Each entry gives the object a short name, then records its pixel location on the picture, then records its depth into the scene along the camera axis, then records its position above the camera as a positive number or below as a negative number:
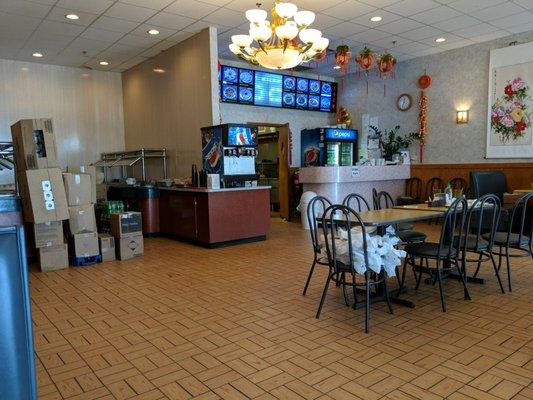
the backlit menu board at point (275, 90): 8.27 +1.74
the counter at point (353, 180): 7.87 -0.32
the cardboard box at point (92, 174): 5.59 -0.06
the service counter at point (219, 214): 6.17 -0.78
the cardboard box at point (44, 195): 4.83 -0.30
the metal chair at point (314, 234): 3.63 -0.65
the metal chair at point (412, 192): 8.55 -0.65
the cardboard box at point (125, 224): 5.66 -0.79
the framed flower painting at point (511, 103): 6.90 +1.04
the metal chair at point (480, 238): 3.62 -0.76
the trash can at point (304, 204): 7.84 -0.77
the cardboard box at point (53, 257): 5.12 -1.14
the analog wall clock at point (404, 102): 8.69 +1.36
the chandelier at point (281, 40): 4.49 +1.54
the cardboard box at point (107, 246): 5.61 -1.10
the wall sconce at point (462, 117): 7.76 +0.89
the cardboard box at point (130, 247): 5.70 -1.13
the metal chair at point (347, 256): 3.10 -0.75
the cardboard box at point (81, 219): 5.32 -0.66
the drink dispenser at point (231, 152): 6.23 +0.24
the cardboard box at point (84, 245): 5.36 -1.02
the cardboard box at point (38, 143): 4.97 +0.36
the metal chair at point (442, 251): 3.43 -0.79
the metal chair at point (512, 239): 3.77 -0.79
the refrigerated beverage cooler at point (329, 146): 9.21 +0.44
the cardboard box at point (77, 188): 5.28 -0.25
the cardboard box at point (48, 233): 5.05 -0.81
